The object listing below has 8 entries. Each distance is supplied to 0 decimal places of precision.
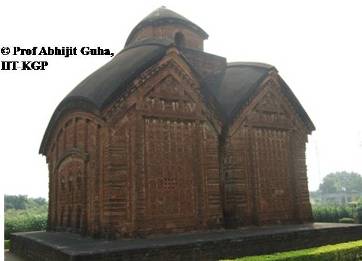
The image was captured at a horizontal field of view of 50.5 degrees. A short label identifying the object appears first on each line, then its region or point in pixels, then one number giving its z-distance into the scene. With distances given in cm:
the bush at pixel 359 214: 2971
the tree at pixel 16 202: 8388
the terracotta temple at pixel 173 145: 1162
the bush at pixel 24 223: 2498
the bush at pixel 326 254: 934
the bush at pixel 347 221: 2877
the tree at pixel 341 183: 13600
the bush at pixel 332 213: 3278
